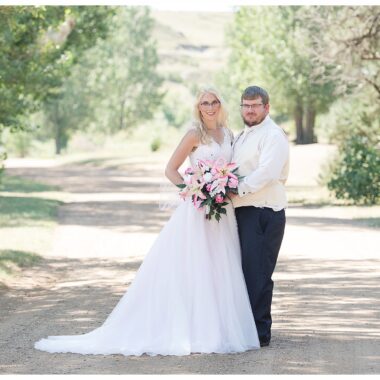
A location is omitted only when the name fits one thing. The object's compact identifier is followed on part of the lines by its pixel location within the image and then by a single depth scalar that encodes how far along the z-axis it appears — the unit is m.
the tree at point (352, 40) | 27.61
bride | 9.03
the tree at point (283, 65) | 49.69
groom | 9.26
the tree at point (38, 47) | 19.91
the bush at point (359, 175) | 26.67
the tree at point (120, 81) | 74.06
